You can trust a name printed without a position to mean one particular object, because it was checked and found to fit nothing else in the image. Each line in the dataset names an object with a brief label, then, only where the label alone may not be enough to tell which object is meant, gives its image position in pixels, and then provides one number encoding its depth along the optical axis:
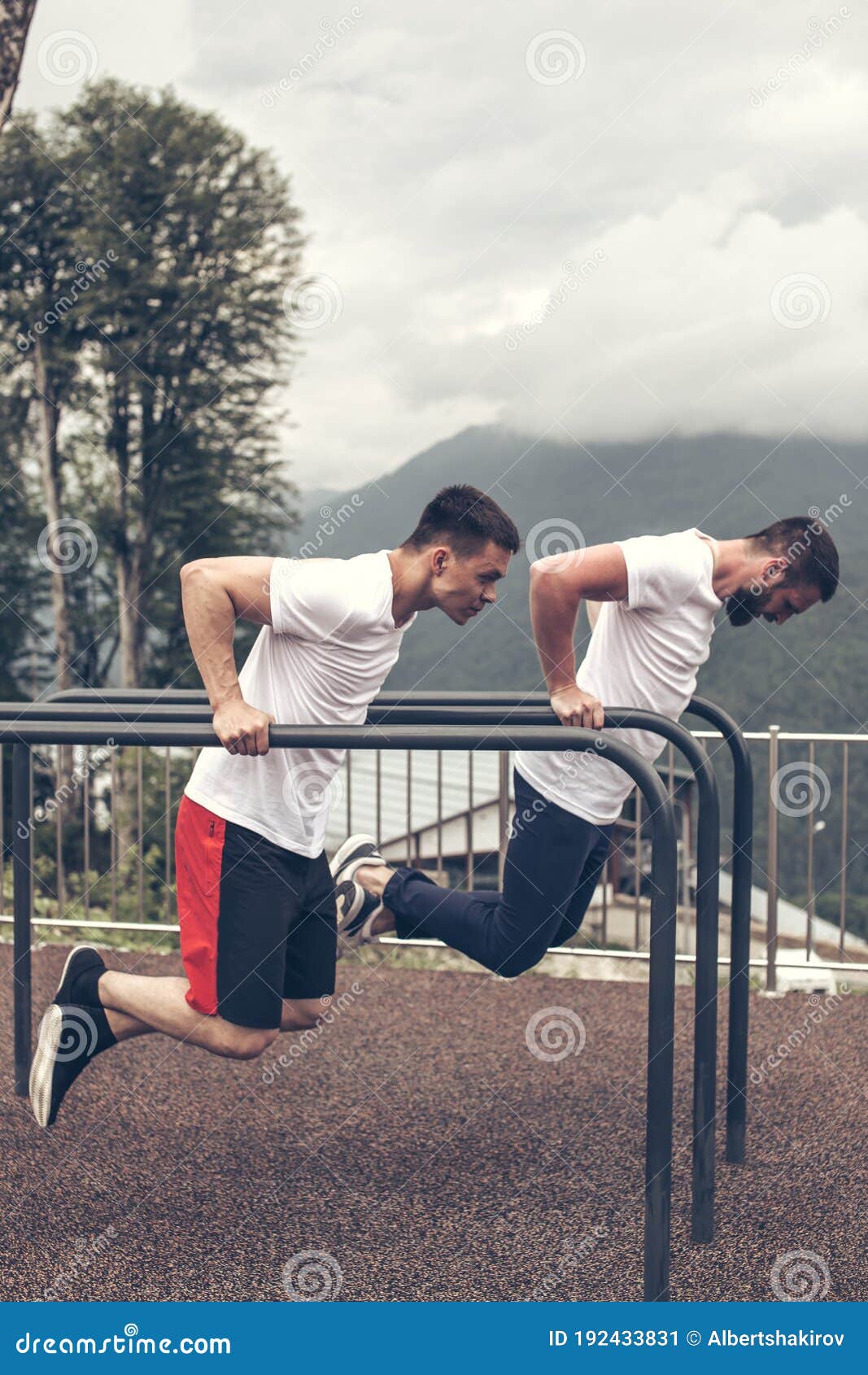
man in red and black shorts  2.62
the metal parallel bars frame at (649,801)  2.48
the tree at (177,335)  26.02
